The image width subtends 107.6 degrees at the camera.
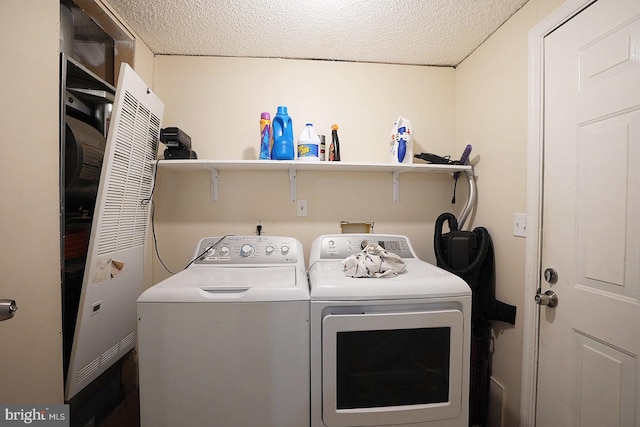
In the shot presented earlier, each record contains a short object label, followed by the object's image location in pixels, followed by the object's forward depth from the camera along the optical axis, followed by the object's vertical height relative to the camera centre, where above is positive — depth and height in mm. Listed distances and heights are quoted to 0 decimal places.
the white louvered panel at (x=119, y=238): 1122 -166
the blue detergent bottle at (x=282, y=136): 1524 +466
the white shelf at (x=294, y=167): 1492 +284
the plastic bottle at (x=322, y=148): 1670 +428
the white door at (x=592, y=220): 862 -50
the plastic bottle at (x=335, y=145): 1639 +439
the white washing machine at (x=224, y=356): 973 -626
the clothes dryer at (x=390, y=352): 1012 -644
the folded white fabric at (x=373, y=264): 1138 -286
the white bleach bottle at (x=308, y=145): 1530 +410
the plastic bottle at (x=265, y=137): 1522 +458
